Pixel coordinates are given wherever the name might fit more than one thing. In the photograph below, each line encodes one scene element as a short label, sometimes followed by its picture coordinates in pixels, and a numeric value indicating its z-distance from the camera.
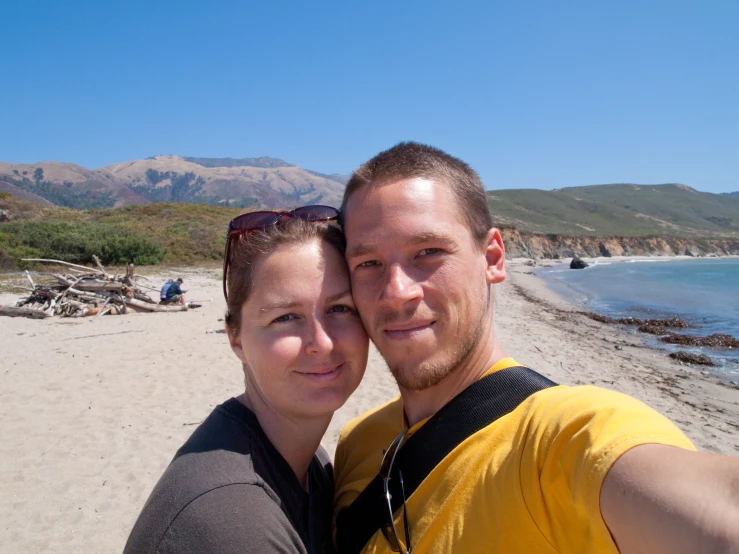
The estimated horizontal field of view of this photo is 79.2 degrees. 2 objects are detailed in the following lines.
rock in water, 53.06
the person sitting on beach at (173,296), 15.55
